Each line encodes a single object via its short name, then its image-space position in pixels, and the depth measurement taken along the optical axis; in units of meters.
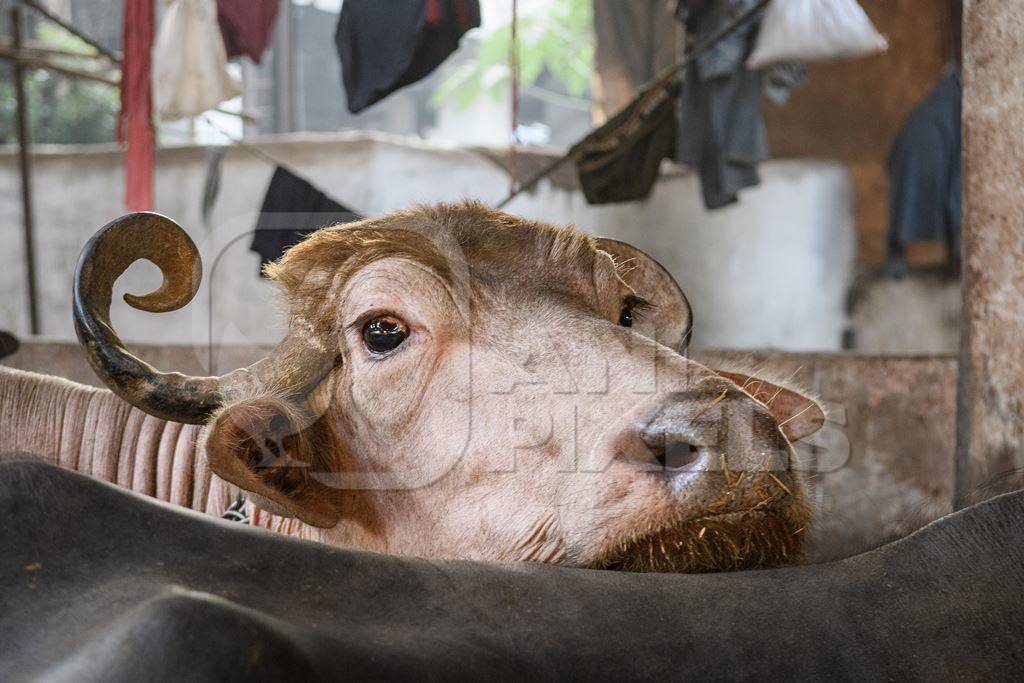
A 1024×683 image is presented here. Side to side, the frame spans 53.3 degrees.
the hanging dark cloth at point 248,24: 5.34
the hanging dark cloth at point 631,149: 5.90
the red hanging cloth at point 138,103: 5.28
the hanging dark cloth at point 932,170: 7.11
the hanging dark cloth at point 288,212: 4.88
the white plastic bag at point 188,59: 5.41
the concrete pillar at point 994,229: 2.48
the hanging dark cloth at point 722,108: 5.88
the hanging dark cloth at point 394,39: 4.03
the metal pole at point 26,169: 6.96
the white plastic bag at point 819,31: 5.23
